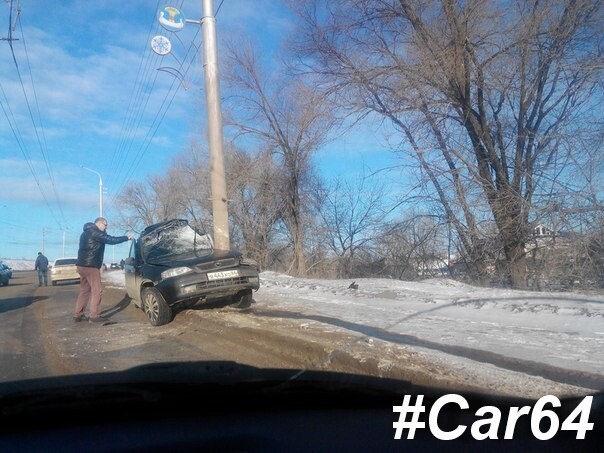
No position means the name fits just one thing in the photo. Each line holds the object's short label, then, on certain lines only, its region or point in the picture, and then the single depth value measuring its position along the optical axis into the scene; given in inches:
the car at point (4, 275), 1151.6
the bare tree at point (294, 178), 922.1
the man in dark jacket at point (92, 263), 364.7
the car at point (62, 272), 1080.2
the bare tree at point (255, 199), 991.0
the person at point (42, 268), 1045.0
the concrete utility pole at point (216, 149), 493.0
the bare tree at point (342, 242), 919.0
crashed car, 335.0
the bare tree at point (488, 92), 522.9
